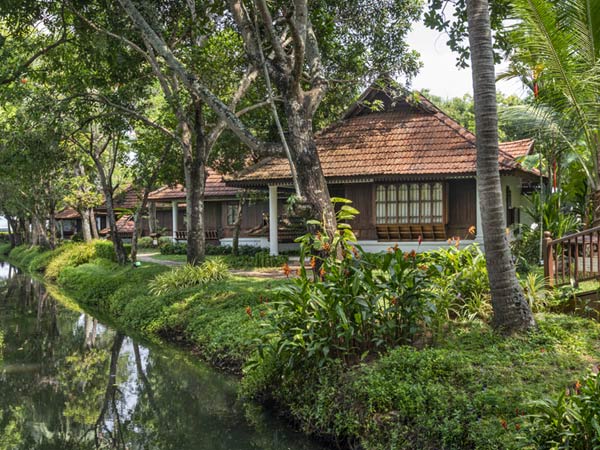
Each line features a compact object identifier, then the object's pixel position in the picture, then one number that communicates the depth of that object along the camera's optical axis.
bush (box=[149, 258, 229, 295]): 13.97
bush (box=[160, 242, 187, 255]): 27.28
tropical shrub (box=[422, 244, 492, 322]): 7.89
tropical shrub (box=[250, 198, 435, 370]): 6.99
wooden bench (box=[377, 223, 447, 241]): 17.52
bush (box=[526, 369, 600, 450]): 4.29
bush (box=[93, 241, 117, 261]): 22.33
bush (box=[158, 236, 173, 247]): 31.50
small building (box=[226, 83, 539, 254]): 16.98
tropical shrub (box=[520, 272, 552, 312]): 8.07
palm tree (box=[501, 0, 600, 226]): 9.43
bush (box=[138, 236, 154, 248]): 32.75
